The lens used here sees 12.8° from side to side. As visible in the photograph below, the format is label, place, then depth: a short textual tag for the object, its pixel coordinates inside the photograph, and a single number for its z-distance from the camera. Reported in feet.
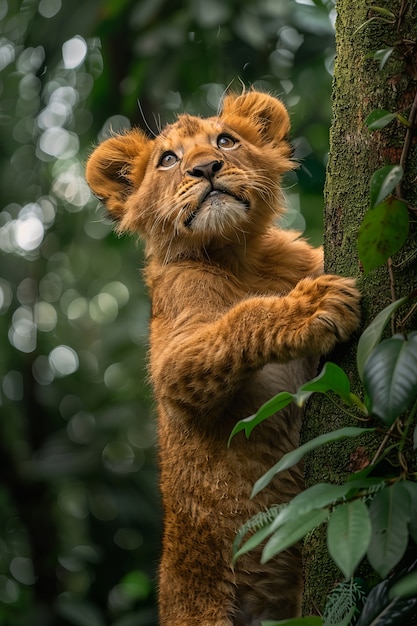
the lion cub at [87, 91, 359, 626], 25.18
